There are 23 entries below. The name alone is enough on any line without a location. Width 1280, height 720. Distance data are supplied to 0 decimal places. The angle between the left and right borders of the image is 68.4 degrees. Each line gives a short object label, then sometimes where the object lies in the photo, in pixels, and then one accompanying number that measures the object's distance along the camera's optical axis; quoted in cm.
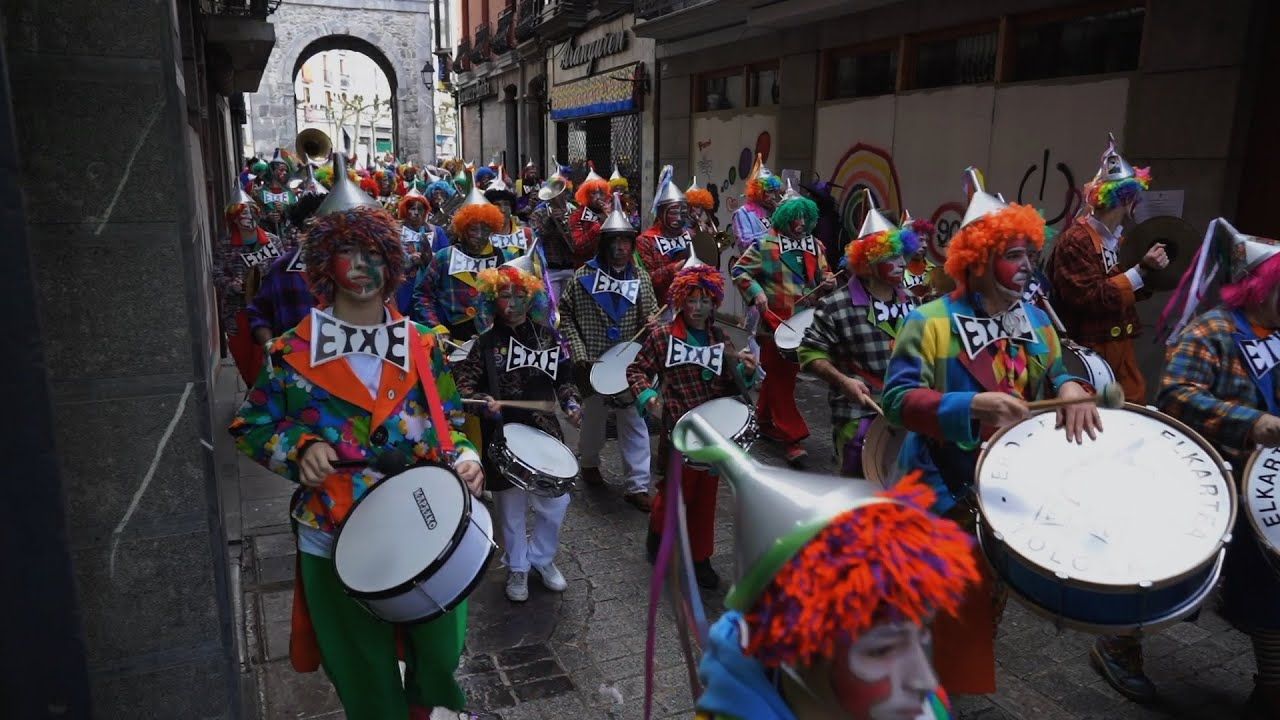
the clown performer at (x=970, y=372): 318
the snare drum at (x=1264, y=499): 319
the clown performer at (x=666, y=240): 838
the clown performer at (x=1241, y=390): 348
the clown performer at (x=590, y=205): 1079
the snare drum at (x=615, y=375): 582
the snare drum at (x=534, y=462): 433
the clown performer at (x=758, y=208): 911
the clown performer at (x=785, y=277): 745
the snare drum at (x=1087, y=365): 486
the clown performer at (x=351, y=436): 319
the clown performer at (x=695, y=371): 505
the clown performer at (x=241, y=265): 756
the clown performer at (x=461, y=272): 629
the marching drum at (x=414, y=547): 287
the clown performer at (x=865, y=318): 489
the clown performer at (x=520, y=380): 484
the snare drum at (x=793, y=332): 691
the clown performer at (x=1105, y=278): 607
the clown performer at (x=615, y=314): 629
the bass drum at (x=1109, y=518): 267
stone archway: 3497
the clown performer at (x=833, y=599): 154
